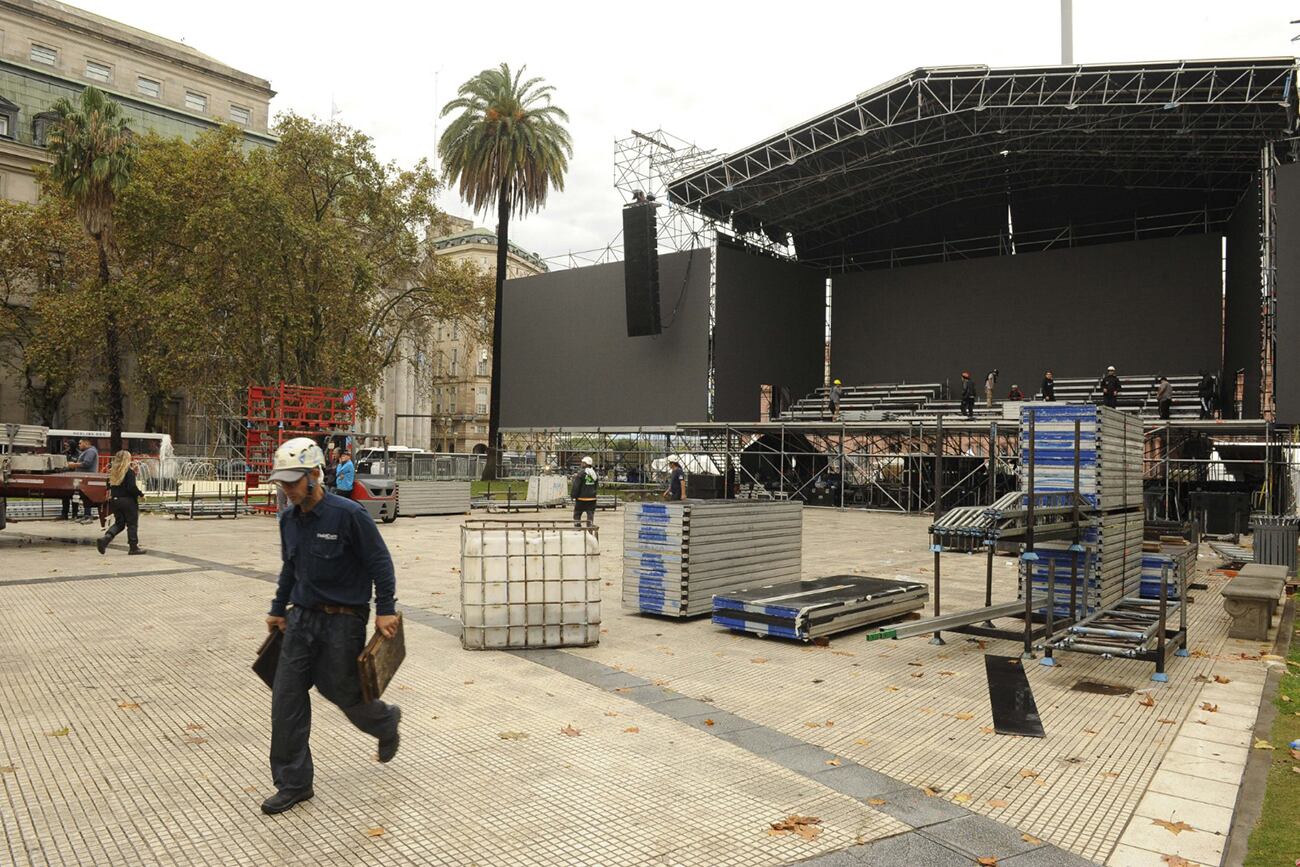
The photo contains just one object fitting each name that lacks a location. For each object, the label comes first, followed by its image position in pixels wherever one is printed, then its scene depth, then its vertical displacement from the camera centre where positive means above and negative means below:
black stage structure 25.56 +7.55
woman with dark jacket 13.87 -0.94
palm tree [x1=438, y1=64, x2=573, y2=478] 37.84 +13.07
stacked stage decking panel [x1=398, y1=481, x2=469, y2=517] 24.31 -1.55
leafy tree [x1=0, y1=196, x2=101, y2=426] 37.84 +7.45
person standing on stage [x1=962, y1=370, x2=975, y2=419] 29.12 +1.79
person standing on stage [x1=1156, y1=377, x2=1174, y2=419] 25.70 +1.66
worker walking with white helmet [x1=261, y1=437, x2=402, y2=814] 4.43 -0.85
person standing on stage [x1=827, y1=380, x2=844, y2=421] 32.48 +1.91
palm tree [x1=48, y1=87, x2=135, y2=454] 27.75 +9.01
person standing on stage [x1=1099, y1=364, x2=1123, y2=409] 25.35 +1.93
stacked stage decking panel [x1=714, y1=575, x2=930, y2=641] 8.69 -1.64
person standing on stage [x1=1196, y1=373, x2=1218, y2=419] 27.42 +1.97
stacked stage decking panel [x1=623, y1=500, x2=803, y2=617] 9.73 -1.22
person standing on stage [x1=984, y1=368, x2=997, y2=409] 30.41 +2.36
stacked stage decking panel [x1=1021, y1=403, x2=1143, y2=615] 9.00 -0.27
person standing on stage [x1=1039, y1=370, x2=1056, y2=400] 27.12 +2.03
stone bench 9.23 -1.63
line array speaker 35.03 +7.17
